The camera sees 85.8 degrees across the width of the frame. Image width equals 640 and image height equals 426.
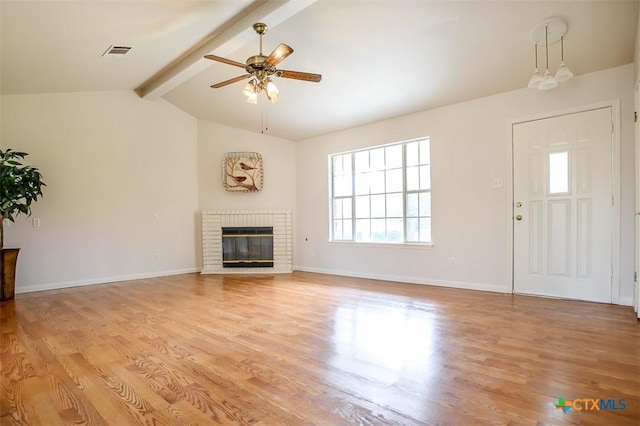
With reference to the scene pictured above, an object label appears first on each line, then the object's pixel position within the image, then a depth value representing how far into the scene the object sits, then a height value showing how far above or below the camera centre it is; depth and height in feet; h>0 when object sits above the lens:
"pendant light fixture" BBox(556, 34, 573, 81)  9.89 +3.91
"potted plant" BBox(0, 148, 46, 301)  13.48 +0.74
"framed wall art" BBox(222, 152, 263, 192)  20.95 +2.39
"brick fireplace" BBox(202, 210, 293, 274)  20.45 -1.34
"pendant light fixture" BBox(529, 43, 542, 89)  10.23 +3.89
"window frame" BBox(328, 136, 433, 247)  16.56 +0.70
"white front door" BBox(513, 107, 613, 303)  11.93 +0.12
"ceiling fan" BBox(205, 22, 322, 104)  10.11 +4.26
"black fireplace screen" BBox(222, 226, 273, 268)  20.57 -2.15
